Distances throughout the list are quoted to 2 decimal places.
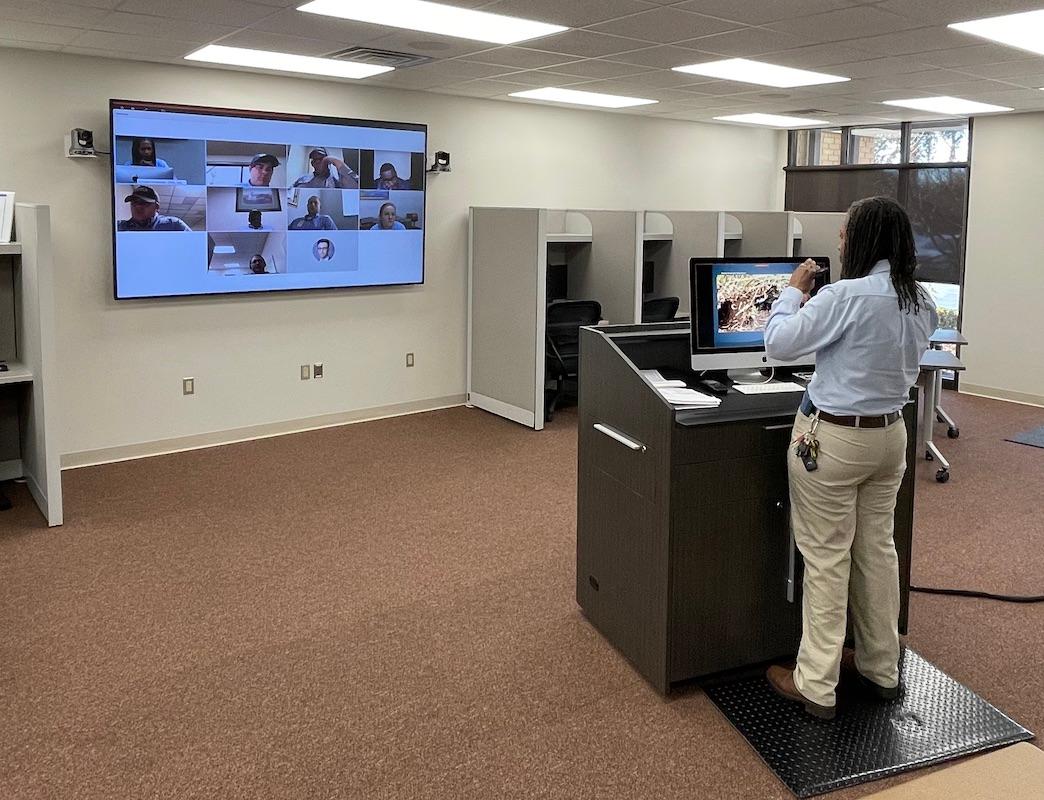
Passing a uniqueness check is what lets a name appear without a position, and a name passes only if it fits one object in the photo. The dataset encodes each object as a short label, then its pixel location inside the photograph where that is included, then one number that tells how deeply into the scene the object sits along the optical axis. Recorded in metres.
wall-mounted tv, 4.83
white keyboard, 2.92
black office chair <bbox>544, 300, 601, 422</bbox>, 6.02
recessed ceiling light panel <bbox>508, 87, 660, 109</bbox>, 5.96
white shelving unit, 3.86
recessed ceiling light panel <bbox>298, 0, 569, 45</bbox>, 3.63
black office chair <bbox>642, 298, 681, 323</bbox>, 6.36
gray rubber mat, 5.62
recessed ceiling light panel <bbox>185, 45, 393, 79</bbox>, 4.62
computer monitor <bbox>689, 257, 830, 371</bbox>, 3.05
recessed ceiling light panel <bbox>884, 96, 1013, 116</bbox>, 6.10
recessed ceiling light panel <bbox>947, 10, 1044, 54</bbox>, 3.67
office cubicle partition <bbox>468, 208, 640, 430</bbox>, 5.81
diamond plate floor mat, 2.29
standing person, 2.29
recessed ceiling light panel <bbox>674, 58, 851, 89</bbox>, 4.89
